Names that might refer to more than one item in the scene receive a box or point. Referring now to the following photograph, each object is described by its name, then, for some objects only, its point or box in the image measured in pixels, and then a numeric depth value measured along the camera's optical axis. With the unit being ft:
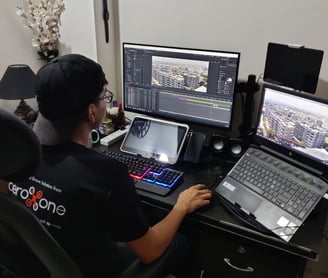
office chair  1.90
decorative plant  5.99
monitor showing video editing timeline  4.73
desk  3.53
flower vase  6.48
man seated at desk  3.07
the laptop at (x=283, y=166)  3.63
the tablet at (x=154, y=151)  4.40
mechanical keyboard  4.31
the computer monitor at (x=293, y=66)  4.05
